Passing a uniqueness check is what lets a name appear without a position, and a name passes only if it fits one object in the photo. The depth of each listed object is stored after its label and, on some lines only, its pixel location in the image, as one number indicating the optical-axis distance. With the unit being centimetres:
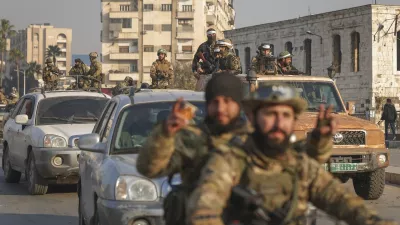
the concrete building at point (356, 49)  5525
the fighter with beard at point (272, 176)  408
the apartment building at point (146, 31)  11231
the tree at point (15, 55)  13500
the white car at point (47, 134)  1456
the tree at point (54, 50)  17438
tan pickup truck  1393
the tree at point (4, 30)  12738
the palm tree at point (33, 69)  16262
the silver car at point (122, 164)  808
